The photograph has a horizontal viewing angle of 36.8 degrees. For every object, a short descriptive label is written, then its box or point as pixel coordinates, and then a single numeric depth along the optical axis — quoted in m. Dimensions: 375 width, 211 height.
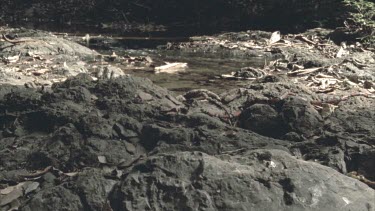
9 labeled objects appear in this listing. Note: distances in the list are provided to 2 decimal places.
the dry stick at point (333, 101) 7.14
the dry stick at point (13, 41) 15.24
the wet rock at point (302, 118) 6.04
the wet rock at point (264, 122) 6.15
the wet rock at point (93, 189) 4.30
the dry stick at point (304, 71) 11.46
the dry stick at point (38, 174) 5.12
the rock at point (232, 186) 4.02
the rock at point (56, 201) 4.28
